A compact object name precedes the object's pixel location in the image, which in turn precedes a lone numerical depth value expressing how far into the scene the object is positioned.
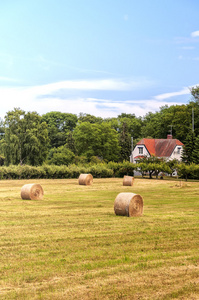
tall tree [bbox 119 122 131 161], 99.88
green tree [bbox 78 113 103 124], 120.35
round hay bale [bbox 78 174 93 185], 48.09
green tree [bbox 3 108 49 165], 81.19
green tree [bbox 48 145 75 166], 86.94
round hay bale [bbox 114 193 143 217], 20.77
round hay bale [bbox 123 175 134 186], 48.62
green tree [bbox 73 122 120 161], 96.25
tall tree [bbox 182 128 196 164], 75.81
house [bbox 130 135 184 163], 88.81
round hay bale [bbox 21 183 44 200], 29.72
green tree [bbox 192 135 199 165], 72.93
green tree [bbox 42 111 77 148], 116.38
